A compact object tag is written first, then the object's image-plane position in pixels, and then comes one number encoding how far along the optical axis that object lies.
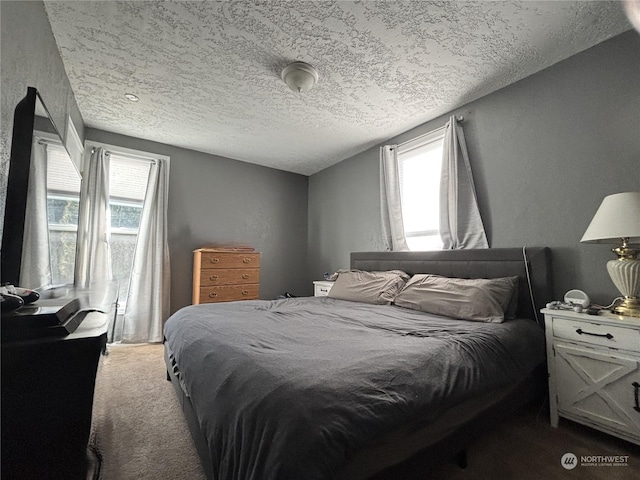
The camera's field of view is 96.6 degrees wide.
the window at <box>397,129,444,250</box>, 2.94
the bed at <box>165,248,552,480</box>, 0.79
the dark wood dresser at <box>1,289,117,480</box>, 0.72
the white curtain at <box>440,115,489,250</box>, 2.57
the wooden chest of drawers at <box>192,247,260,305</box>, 3.45
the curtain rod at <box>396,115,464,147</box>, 2.72
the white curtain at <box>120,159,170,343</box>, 3.35
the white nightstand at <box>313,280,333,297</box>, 3.60
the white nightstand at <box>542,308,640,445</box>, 1.43
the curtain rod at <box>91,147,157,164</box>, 3.33
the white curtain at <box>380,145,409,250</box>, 3.27
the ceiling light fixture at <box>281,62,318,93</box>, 2.13
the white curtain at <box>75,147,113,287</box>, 3.07
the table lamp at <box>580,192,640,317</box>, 1.51
